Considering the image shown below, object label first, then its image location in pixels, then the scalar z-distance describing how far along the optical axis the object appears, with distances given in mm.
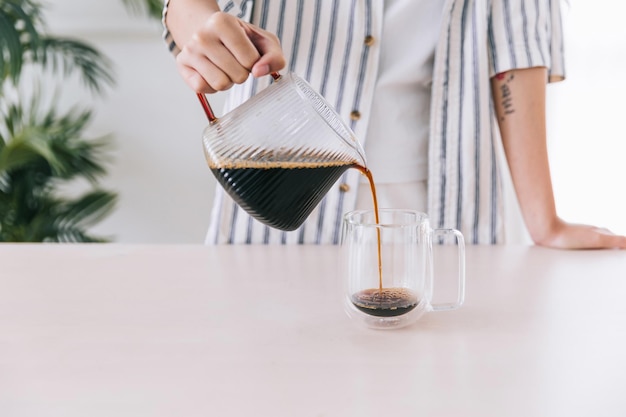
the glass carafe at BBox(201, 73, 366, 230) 631
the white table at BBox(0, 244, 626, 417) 516
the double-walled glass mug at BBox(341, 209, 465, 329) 659
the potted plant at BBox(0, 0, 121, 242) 1917
